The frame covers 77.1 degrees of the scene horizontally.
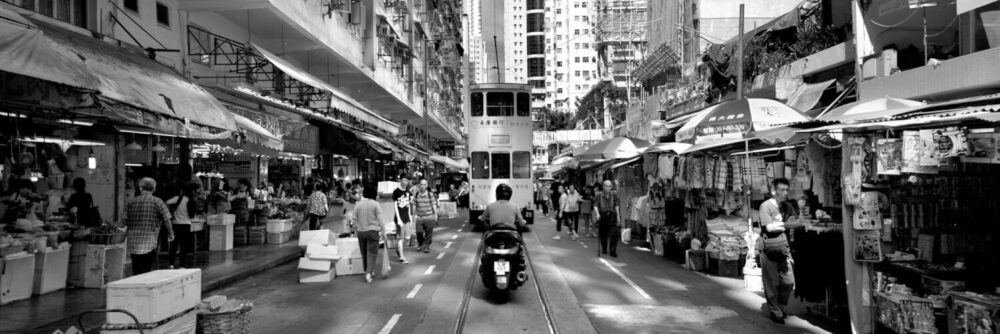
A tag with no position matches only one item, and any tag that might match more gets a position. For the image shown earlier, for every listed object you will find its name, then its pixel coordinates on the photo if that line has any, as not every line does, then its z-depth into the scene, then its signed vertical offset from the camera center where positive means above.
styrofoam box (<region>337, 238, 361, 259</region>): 11.53 -1.36
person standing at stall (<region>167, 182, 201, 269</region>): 11.99 -0.81
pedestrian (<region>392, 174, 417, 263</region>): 13.34 -0.92
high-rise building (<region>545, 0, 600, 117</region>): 124.75 +23.36
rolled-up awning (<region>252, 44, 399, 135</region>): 13.85 +1.96
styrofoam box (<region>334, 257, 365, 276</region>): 11.50 -1.73
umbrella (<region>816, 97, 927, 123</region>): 6.77 +0.66
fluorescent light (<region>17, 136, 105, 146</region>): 9.80 +0.60
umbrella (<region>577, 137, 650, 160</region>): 15.84 +0.54
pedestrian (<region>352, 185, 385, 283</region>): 10.77 -0.88
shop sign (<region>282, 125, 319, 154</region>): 16.77 +0.95
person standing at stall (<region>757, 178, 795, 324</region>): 7.52 -1.16
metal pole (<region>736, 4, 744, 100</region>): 15.85 +2.31
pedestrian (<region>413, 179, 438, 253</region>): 14.38 -0.87
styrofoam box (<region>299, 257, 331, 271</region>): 10.80 -1.57
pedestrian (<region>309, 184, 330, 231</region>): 15.92 -0.88
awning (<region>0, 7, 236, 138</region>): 6.64 +1.24
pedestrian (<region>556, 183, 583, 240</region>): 19.19 -1.14
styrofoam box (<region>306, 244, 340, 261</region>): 10.85 -1.38
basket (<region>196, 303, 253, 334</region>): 5.68 -1.35
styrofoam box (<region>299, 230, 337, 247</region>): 11.21 -1.16
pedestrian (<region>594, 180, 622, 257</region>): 14.08 -1.12
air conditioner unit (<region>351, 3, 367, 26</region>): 23.31 +6.00
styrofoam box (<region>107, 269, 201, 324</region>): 4.93 -0.97
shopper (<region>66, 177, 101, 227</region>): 10.16 -0.46
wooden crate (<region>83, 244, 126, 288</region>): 9.25 -1.33
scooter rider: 9.12 -0.60
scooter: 8.67 -1.25
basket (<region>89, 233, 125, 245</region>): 9.36 -0.93
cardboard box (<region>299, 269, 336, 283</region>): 10.80 -1.77
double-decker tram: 21.36 +1.02
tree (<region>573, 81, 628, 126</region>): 56.12 +7.40
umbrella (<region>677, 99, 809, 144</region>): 9.93 +0.82
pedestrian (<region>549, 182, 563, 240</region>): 26.89 -1.04
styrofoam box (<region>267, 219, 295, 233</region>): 16.11 -1.32
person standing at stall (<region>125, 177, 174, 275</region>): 8.57 -0.66
